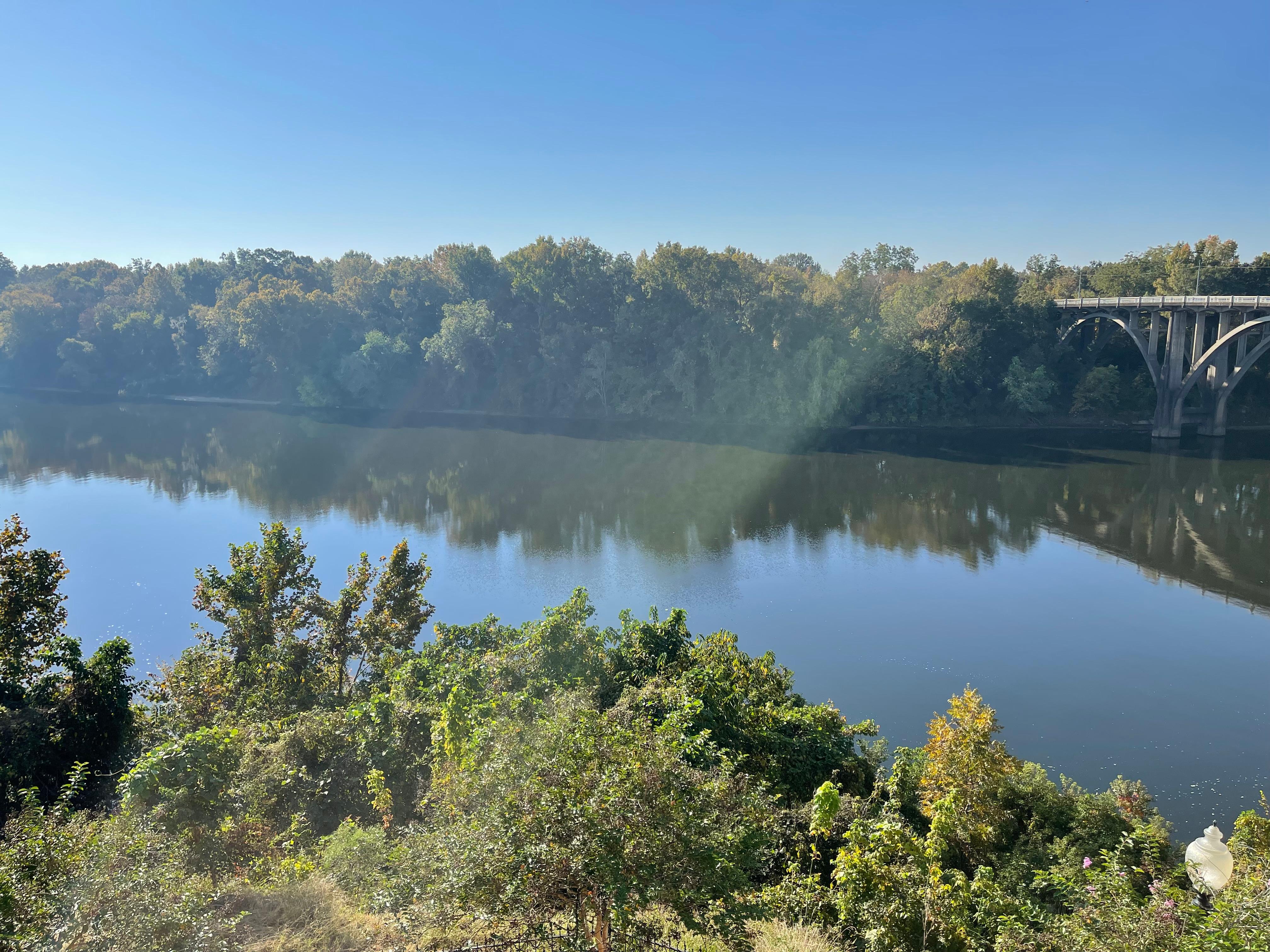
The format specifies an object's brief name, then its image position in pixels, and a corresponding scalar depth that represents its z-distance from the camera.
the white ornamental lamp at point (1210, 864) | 7.87
